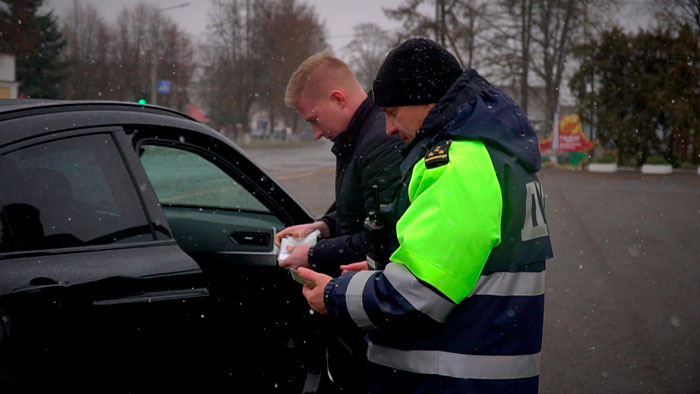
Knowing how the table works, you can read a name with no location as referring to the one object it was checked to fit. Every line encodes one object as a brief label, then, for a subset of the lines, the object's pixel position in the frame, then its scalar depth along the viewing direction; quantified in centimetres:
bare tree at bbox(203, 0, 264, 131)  5816
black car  202
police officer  169
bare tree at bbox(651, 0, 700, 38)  3497
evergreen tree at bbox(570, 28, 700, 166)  2544
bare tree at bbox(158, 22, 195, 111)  5484
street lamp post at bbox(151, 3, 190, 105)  3212
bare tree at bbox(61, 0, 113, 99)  4716
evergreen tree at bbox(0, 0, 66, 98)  3609
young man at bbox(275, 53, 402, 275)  271
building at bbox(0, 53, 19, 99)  3259
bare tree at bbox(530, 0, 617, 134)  3503
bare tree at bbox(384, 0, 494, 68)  3303
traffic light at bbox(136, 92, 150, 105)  1530
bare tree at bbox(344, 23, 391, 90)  5594
